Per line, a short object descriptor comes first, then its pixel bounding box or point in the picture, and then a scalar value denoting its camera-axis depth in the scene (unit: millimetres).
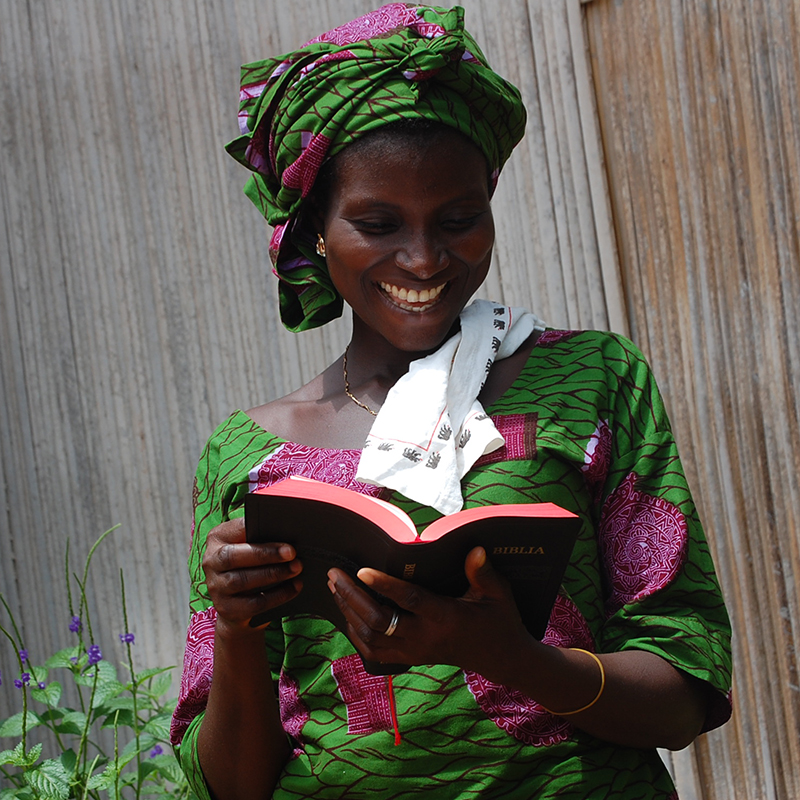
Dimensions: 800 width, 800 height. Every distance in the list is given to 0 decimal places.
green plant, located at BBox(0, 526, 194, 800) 2863
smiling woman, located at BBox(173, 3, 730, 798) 2438
